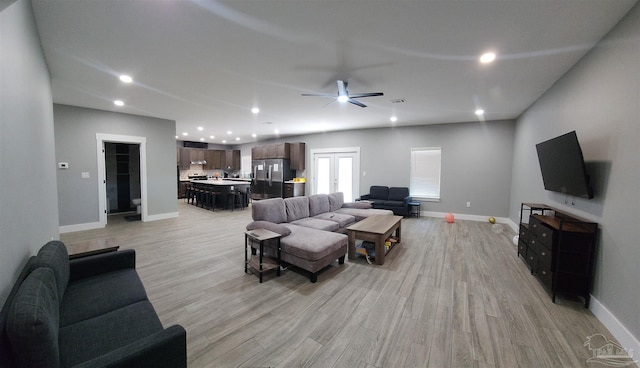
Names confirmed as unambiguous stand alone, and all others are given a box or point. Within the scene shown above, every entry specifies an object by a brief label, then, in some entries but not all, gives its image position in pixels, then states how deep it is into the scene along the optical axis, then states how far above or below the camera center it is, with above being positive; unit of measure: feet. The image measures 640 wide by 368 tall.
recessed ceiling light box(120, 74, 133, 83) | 11.69 +4.47
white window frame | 23.20 +0.05
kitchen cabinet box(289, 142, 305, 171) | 30.50 +2.09
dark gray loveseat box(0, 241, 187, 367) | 3.28 -2.96
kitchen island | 26.78 -2.33
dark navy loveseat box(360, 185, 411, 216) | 22.18 -2.49
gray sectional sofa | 10.12 -2.98
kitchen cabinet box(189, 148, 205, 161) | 38.58 +2.54
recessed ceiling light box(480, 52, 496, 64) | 9.22 +4.60
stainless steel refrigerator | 30.76 -0.76
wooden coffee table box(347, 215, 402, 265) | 11.83 -3.03
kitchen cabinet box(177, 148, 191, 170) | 37.40 +1.76
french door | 27.17 +0.10
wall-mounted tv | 8.36 +0.35
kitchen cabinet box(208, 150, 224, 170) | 40.37 +1.81
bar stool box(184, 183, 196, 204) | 31.86 -3.11
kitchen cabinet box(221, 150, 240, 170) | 41.86 +1.95
